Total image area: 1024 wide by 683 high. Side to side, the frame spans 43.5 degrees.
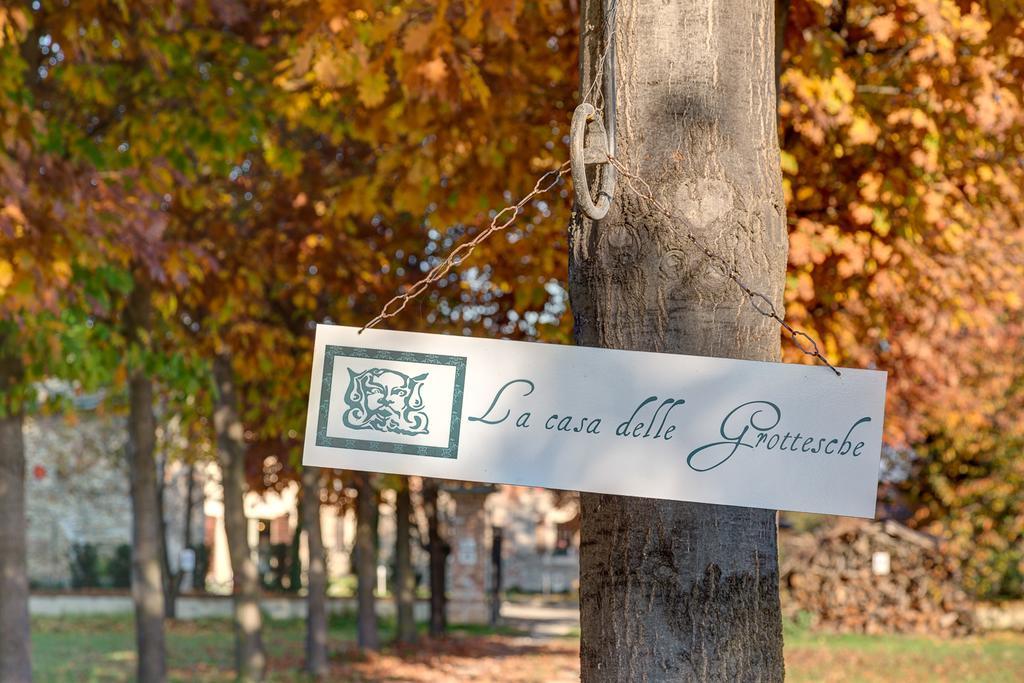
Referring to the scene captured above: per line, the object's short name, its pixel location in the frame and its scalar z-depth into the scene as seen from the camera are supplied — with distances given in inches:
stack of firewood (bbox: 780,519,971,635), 954.1
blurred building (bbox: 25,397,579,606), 989.2
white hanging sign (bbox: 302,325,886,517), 95.3
